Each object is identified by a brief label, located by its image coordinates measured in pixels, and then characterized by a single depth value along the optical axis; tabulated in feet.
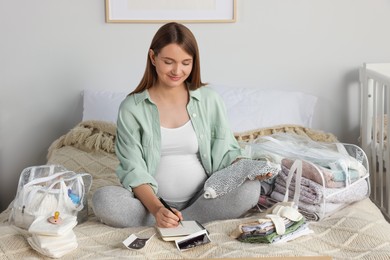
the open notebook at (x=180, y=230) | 6.12
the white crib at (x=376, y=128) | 8.61
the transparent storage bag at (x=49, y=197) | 6.63
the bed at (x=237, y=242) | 5.88
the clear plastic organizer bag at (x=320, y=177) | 6.89
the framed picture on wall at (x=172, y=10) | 9.79
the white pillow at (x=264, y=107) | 9.43
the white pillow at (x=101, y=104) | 9.66
